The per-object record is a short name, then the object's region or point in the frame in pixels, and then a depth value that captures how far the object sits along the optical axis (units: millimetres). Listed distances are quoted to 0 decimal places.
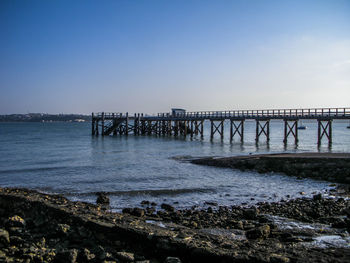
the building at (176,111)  60500
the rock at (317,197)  13484
